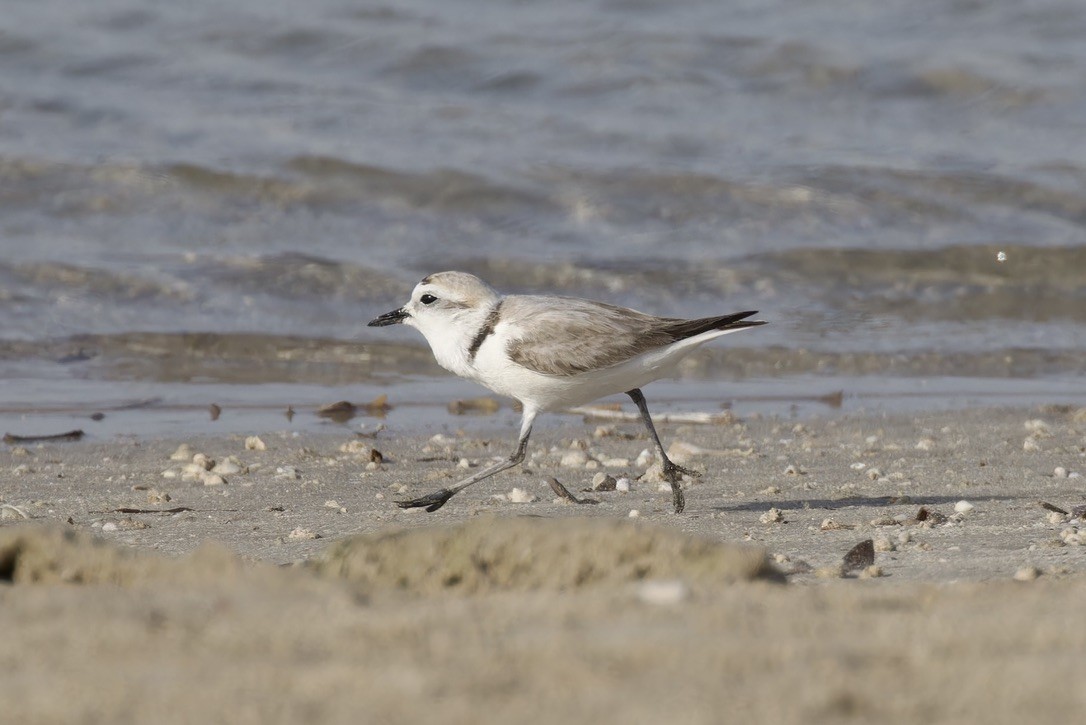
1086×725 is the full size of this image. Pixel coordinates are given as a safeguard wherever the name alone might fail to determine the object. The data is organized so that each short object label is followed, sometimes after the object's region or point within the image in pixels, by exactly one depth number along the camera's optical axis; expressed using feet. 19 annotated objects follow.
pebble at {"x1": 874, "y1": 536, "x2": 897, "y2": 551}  28.91
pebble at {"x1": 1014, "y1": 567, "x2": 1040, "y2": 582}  24.22
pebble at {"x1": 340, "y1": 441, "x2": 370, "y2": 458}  43.50
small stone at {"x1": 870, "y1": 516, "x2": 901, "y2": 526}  32.30
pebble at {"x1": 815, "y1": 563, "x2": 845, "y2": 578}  25.85
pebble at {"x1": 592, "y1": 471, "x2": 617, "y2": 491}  39.09
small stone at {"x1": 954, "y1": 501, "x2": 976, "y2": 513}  33.98
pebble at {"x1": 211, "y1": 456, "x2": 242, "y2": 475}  40.22
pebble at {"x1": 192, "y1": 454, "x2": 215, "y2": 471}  40.42
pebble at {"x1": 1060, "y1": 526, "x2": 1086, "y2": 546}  28.31
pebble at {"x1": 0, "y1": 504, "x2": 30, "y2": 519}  33.63
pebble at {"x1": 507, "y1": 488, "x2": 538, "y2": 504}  37.65
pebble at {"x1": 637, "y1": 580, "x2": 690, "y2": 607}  17.20
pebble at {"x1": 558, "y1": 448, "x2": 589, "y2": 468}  42.22
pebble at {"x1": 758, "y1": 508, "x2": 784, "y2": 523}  33.32
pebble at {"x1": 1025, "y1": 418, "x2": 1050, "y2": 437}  46.27
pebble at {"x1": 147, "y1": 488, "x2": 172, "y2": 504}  36.47
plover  36.96
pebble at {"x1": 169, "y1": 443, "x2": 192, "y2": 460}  42.60
